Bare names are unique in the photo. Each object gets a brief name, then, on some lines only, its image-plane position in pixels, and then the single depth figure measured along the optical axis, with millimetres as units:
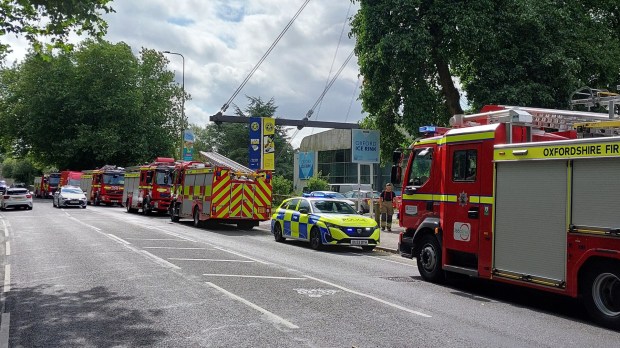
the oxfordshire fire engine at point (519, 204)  7891
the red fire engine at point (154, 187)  32969
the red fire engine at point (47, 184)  61562
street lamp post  44672
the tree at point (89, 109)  57344
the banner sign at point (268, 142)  30891
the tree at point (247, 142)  65438
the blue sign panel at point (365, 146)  23406
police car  16453
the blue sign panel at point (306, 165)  55500
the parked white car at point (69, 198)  40656
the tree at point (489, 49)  19828
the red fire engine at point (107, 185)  46156
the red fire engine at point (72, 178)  53116
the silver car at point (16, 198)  37500
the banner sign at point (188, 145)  44500
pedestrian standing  22047
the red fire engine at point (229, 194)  23578
